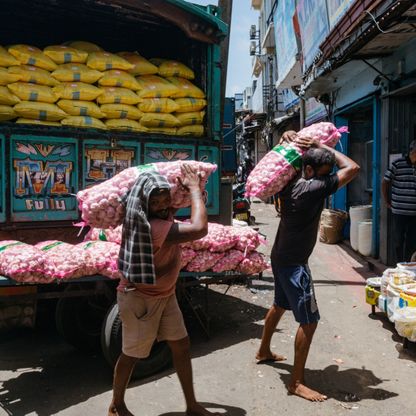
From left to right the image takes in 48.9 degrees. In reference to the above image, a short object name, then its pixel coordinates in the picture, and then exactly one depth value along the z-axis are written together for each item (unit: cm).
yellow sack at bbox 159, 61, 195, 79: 524
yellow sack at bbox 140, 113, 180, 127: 486
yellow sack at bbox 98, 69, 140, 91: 476
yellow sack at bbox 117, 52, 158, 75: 515
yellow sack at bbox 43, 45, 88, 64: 468
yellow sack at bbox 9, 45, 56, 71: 445
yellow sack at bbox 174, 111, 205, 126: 506
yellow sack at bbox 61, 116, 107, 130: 445
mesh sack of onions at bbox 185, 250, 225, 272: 409
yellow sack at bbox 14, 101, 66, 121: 426
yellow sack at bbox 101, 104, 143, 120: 467
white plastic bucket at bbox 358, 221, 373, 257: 768
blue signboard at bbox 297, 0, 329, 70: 810
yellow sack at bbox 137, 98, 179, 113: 487
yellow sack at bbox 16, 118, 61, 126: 427
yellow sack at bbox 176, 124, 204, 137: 506
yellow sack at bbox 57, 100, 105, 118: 450
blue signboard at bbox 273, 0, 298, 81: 1152
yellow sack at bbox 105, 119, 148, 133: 466
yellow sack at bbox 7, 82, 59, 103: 430
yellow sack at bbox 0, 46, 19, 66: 432
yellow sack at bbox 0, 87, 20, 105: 416
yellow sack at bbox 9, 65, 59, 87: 437
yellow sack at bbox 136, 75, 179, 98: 491
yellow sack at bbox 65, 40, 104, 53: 499
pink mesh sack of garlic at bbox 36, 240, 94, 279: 341
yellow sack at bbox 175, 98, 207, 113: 504
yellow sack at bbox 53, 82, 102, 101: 453
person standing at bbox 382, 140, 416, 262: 586
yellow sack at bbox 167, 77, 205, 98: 507
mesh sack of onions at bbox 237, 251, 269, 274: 432
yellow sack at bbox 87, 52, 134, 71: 477
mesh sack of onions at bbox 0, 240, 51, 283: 329
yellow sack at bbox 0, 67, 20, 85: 425
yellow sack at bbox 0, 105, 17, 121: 418
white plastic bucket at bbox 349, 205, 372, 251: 820
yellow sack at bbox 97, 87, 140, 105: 470
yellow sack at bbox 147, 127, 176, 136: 489
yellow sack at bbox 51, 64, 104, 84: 462
